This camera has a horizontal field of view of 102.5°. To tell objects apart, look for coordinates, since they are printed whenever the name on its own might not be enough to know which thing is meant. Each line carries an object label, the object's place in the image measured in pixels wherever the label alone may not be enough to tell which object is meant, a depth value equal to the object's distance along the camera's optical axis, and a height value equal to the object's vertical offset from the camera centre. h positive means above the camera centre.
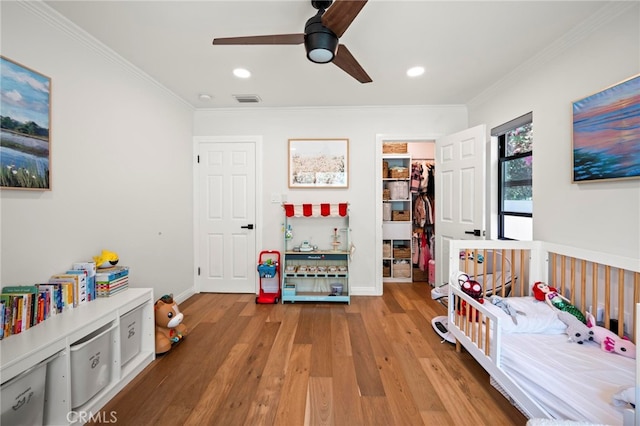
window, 2.57 +0.35
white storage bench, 1.16 -0.80
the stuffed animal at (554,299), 1.82 -0.67
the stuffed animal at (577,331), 1.66 -0.78
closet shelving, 3.94 -0.20
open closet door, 2.64 +0.23
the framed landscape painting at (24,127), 1.43 +0.49
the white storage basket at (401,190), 3.94 +0.32
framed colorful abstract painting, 1.52 +0.50
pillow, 1.78 -0.77
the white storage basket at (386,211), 4.00 +0.00
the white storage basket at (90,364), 1.39 -0.88
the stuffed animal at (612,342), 1.50 -0.79
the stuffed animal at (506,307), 1.84 -0.73
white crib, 1.24 -0.84
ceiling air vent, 2.98 +1.33
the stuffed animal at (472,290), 1.98 -0.62
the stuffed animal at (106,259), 1.92 -0.37
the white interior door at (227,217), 3.39 -0.09
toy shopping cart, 3.06 -0.79
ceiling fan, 1.38 +1.01
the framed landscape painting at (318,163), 3.34 +0.62
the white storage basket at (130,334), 1.76 -0.88
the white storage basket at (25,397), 1.10 -0.84
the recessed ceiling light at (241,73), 2.40 +1.31
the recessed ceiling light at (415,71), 2.39 +1.32
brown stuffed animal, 2.05 -0.91
